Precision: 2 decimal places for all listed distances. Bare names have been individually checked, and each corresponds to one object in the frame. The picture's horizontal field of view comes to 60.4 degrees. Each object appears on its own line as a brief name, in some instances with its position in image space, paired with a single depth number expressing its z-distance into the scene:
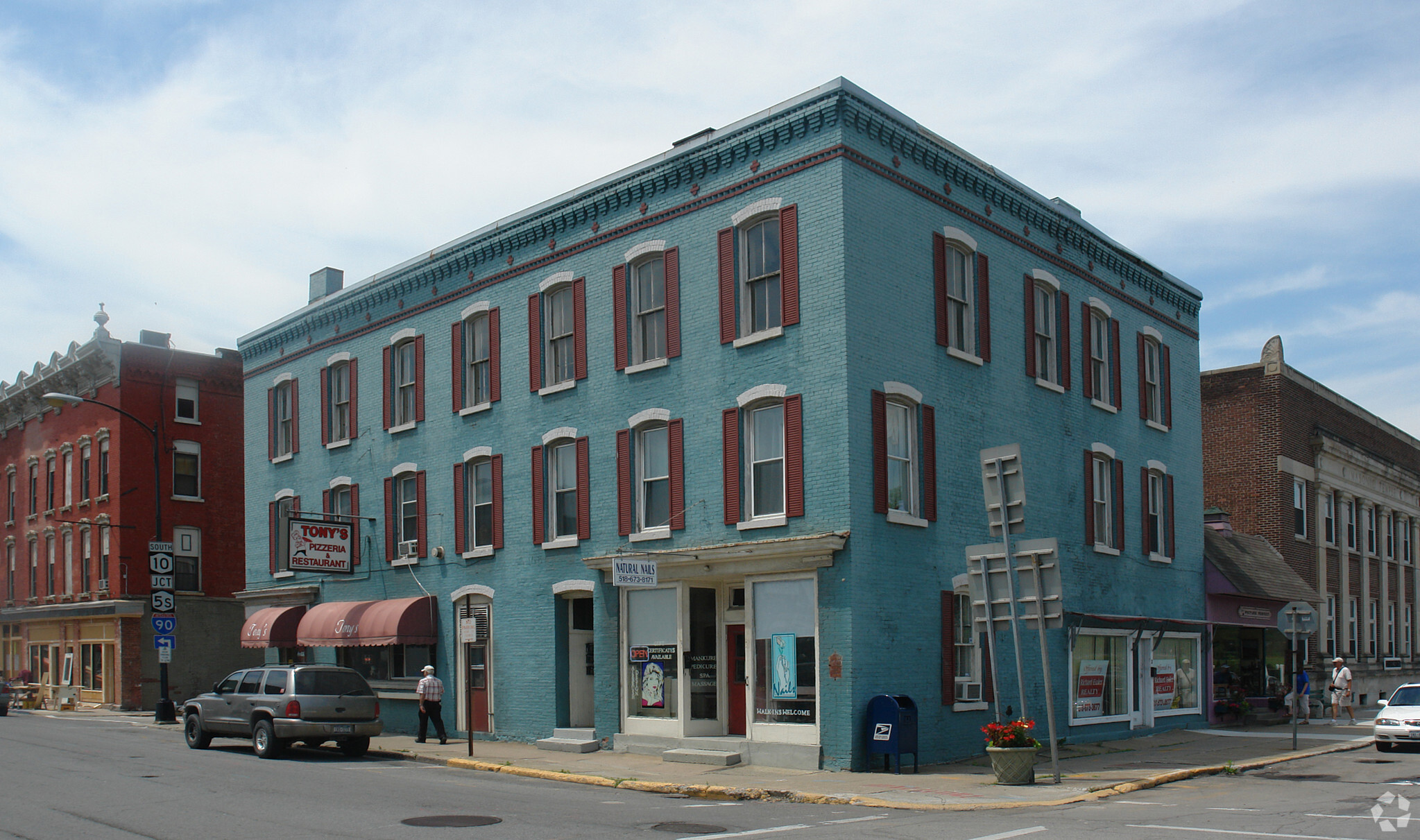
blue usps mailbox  18.31
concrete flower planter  16.70
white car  22.42
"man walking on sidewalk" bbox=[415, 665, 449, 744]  24.36
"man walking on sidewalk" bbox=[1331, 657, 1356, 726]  31.98
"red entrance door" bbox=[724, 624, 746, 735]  21.44
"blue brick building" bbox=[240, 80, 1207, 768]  19.86
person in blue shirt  29.73
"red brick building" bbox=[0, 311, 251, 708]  41.75
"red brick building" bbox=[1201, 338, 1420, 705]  34.94
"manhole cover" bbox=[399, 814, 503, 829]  13.14
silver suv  21.38
